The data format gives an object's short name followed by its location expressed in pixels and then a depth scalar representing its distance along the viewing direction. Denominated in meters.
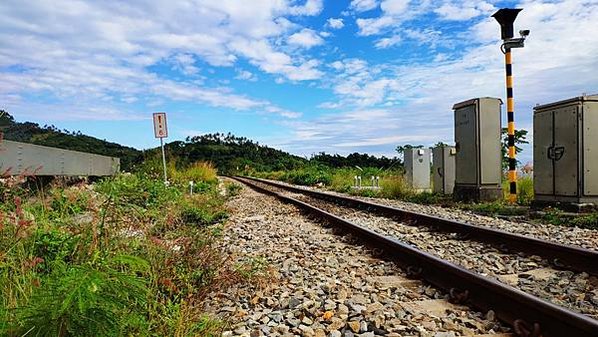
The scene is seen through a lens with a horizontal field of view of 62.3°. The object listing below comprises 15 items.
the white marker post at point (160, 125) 13.54
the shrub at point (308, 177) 23.86
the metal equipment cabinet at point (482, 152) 10.83
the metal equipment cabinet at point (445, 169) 13.01
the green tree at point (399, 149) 24.42
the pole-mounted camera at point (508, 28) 10.96
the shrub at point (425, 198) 11.77
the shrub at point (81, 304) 1.81
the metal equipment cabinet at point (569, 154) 8.20
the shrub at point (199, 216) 7.56
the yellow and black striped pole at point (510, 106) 11.06
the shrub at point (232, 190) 15.89
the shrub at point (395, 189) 13.79
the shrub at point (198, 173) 17.28
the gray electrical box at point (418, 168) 15.54
